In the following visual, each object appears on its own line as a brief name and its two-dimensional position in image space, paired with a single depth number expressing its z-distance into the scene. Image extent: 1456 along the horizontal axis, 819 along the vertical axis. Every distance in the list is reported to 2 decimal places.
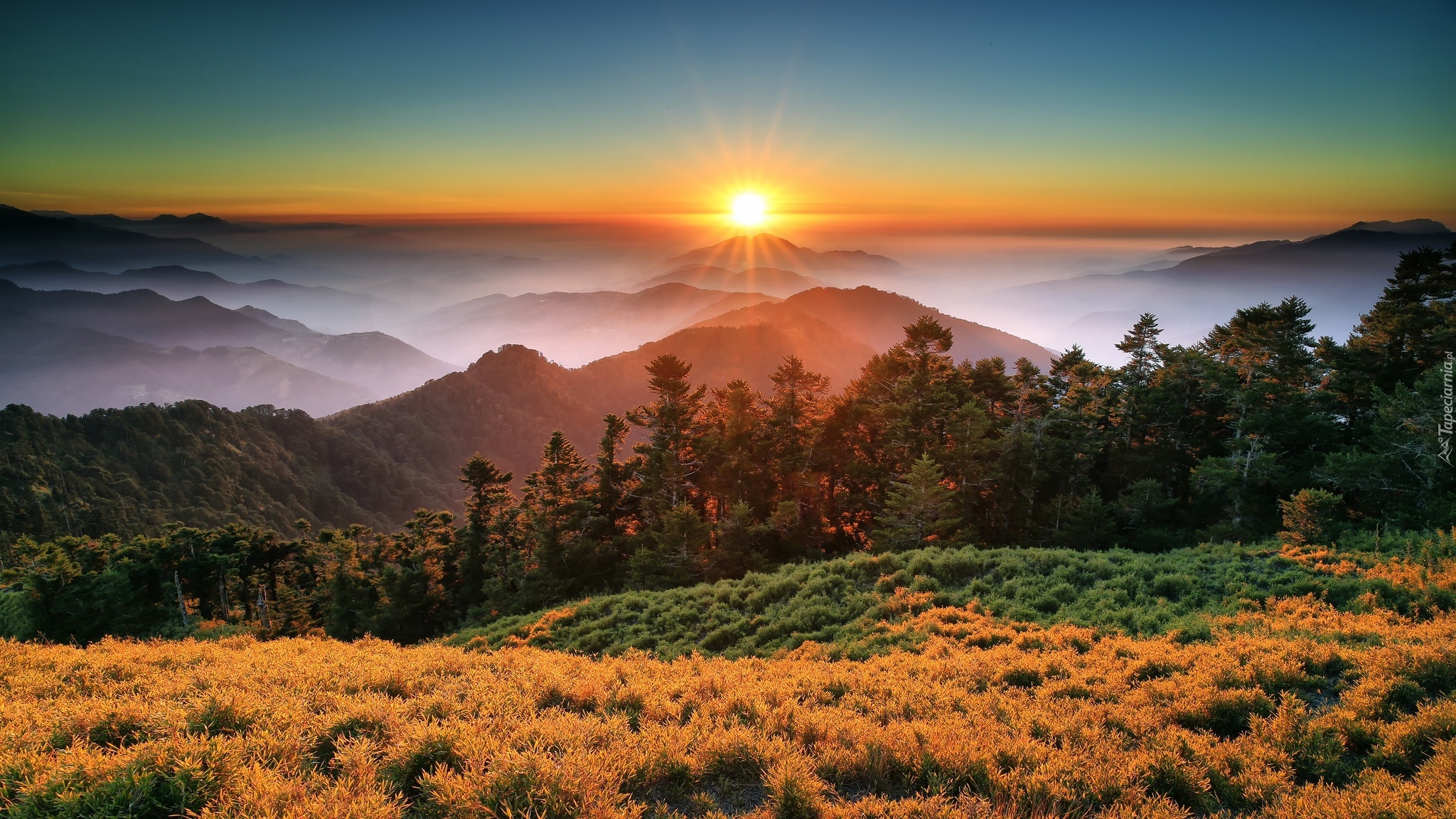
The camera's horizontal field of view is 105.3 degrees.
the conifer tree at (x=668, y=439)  32.31
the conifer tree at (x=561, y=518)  30.94
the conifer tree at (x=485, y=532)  36.75
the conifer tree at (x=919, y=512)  24.66
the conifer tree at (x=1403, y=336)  27.41
